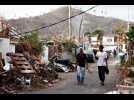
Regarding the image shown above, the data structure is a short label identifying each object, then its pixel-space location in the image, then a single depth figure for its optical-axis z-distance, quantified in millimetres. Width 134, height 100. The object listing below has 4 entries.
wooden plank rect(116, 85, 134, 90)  12543
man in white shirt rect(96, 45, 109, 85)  14539
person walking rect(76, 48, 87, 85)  14914
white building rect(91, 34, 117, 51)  74131
